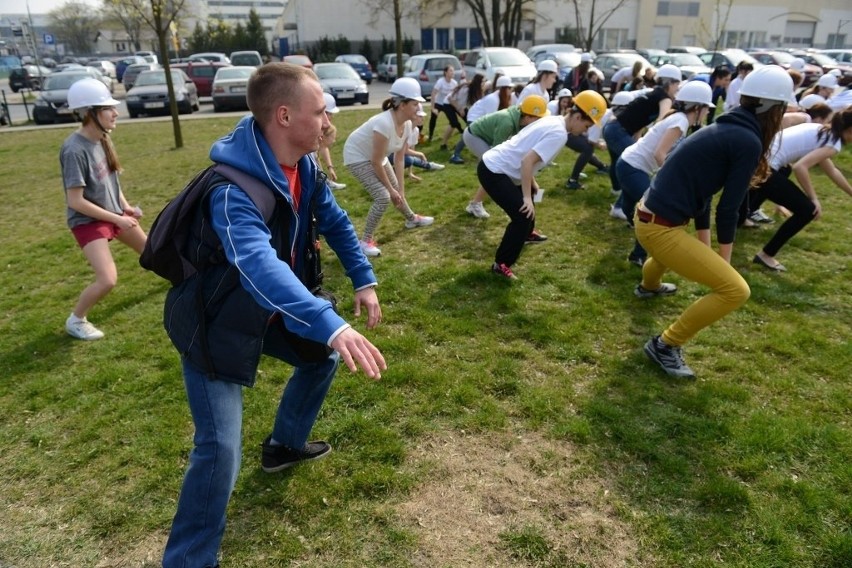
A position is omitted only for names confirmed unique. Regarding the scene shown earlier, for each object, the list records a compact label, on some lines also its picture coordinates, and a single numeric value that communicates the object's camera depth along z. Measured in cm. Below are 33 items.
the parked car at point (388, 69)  3273
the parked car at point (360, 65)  3253
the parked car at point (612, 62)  2047
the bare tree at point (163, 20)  1173
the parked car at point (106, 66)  3921
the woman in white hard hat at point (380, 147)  598
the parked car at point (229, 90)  1900
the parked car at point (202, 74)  2462
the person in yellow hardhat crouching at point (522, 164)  500
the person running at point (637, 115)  741
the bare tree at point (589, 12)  4698
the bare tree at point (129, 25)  4607
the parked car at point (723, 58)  2344
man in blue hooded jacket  192
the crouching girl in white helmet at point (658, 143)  562
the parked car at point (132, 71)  2615
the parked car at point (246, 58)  3133
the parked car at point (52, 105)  1833
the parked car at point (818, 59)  2446
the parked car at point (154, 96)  1853
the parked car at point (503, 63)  1722
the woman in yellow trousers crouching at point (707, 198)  352
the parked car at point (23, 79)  3183
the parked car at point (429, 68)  2131
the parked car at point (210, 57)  3123
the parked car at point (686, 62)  2043
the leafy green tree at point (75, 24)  6988
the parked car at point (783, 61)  1979
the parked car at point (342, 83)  1959
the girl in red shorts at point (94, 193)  423
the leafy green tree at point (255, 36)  4831
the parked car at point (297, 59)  2106
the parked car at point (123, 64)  3883
